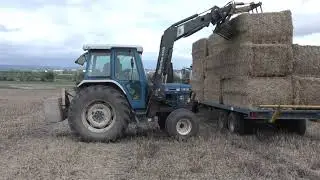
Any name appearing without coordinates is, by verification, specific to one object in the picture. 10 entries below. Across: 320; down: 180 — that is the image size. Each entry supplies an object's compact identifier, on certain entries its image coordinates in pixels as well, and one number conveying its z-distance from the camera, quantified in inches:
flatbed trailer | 222.8
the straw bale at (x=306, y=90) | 227.0
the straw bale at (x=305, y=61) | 230.0
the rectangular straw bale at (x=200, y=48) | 310.6
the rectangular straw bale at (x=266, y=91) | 224.8
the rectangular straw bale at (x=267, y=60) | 224.7
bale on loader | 224.3
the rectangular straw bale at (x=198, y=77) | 321.4
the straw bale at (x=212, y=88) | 277.7
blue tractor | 228.7
